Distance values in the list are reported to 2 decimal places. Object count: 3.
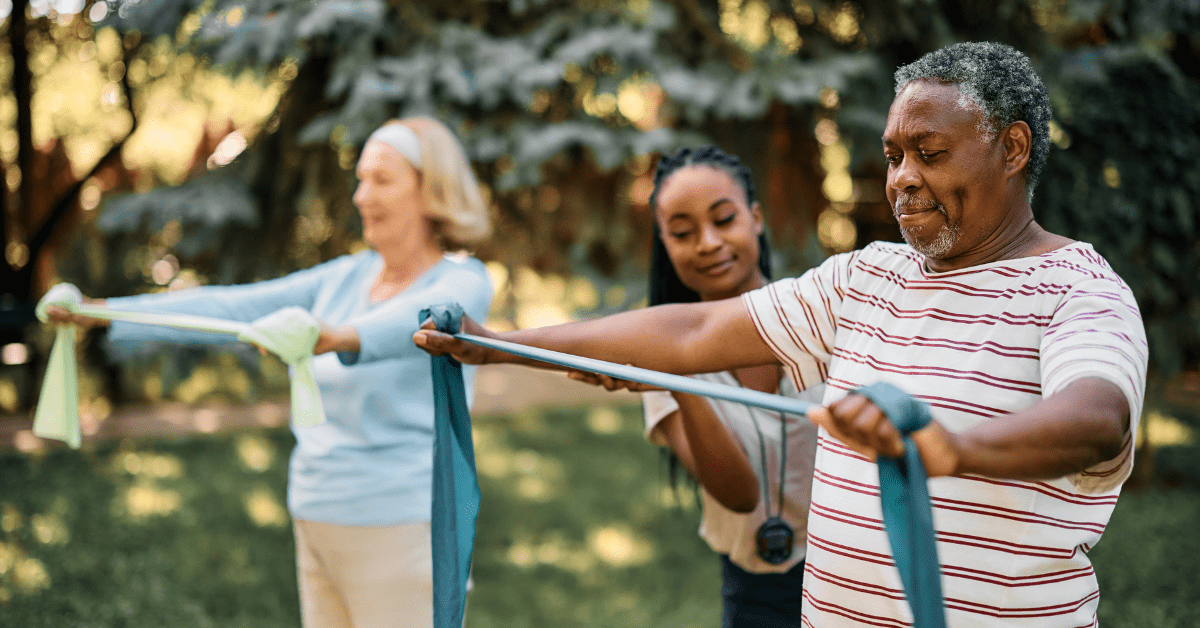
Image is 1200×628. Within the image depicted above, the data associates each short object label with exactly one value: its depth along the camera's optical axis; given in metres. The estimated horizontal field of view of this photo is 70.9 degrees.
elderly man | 1.22
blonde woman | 2.50
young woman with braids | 2.11
